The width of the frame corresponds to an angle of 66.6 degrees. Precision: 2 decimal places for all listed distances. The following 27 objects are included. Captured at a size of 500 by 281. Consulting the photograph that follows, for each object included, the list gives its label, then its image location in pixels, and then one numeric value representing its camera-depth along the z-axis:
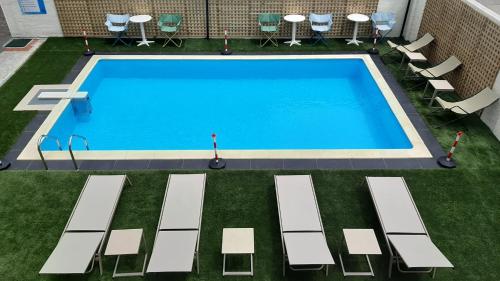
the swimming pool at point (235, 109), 9.73
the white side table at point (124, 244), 6.01
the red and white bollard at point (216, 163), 8.31
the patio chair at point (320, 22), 13.37
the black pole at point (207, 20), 13.63
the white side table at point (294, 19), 13.23
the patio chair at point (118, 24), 13.19
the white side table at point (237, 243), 6.07
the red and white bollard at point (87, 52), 12.97
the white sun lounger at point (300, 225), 5.93
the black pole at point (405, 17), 13.57
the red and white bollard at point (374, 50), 13.08
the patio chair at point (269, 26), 13.43
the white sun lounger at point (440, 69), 10.53
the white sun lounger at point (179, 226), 5.87
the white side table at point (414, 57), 11.47
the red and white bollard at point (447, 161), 8.31
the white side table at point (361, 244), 6.02
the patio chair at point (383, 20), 13.49
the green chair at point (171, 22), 13.62
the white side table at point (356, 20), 13.19
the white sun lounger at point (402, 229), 5.89
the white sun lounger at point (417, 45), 11.96
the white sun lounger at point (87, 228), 5.85
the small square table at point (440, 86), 9.98
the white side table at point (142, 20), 13.08
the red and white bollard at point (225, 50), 13.18
